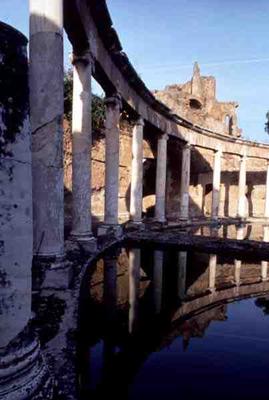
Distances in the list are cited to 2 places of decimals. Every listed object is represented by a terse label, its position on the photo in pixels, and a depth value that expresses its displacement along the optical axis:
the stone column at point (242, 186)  23.89
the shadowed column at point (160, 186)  16.34
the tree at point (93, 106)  16.83
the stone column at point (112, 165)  10.93
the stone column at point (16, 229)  2.24
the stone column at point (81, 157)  7.81
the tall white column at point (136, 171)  13.78
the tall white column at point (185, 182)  18.95
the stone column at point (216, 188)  21.25
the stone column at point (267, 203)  25.03
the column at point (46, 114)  4.99
